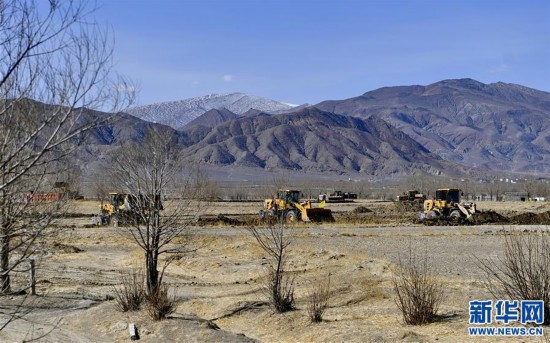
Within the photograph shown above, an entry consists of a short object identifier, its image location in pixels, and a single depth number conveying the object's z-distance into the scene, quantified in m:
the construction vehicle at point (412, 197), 91.57
